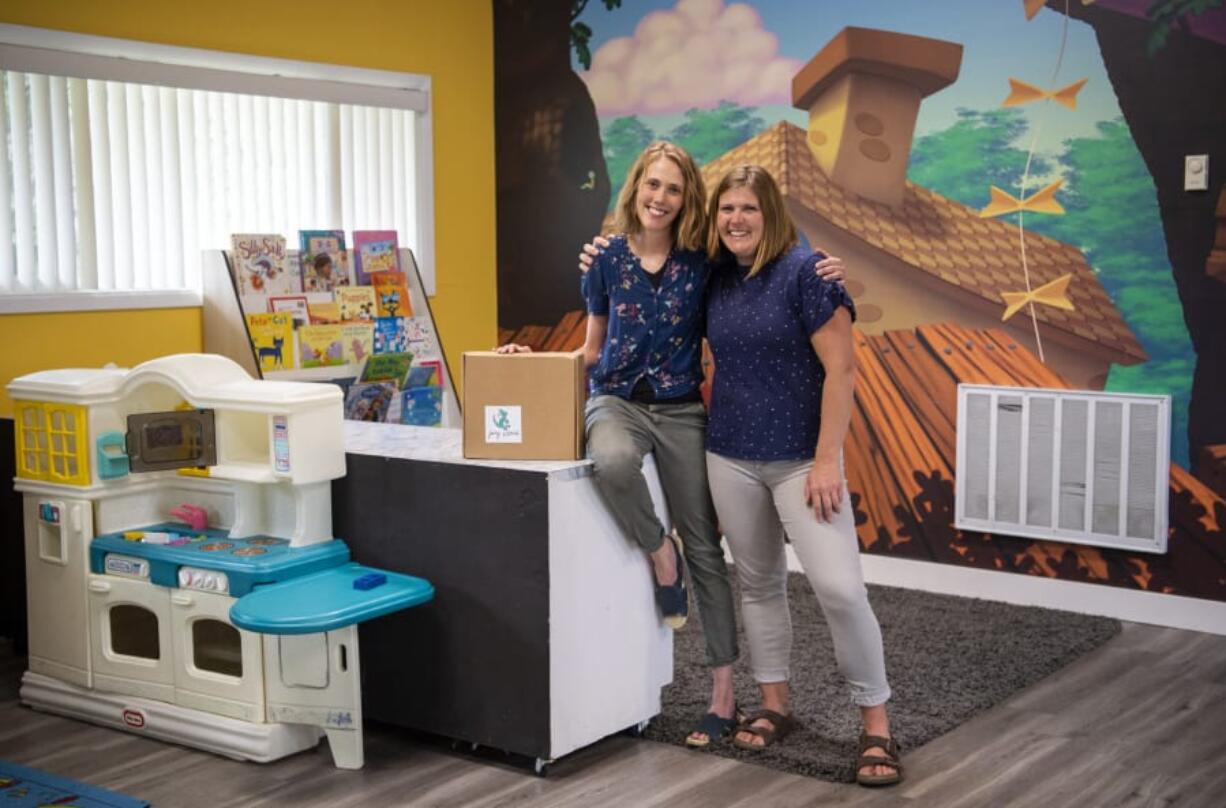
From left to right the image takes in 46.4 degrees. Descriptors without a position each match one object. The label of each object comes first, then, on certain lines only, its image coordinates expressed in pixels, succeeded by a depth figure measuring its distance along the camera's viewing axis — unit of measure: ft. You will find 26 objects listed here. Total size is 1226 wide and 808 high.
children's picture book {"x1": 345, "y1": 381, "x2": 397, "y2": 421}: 15.78
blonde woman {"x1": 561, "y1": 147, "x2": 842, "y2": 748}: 10.00
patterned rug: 9.32
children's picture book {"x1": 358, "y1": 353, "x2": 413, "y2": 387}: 16.15
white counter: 9.90
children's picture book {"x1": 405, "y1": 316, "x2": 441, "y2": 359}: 16.71
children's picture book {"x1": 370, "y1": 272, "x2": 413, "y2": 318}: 16.49
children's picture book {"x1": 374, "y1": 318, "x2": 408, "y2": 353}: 16.31
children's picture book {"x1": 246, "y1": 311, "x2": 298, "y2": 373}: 14.92
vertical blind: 13.83
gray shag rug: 10.66
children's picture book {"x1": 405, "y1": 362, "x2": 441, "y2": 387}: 16.65
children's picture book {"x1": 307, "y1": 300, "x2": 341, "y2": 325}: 15.61
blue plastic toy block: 10.02
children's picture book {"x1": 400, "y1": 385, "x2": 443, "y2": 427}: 16.48
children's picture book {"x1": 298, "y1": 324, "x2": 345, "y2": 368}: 15.46
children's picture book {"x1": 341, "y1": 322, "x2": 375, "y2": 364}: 15.92
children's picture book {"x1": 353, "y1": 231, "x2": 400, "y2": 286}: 16.37
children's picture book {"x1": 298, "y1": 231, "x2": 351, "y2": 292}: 15.70
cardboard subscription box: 10.07
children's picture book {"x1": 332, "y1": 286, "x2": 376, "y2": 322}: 15.98
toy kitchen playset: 10.18
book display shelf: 14.90
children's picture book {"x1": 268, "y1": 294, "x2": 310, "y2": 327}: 15.25
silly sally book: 14.99
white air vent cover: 13.98
